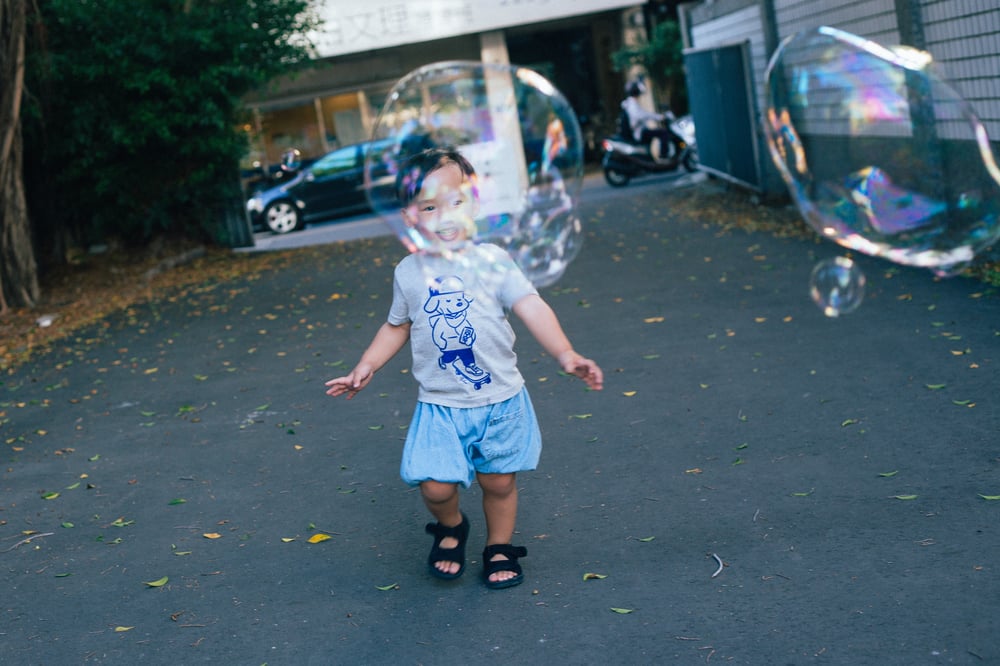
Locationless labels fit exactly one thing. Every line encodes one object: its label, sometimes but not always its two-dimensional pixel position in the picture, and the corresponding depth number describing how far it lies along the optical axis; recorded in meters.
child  4.25
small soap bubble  5.88
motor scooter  22.05
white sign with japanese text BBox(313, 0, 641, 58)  28.83
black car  24.08
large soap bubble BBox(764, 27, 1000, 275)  5.30
